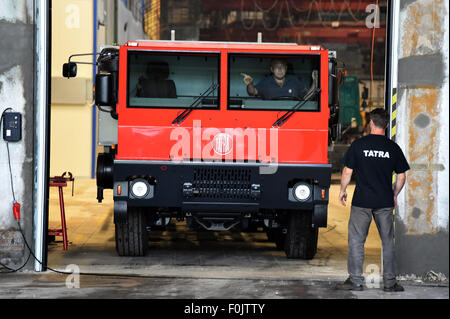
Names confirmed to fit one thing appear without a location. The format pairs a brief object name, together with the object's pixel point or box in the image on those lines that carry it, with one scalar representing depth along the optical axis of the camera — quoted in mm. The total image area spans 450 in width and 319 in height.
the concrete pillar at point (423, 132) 16538
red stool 21220
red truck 18137
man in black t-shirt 15040
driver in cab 18411
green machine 57768
